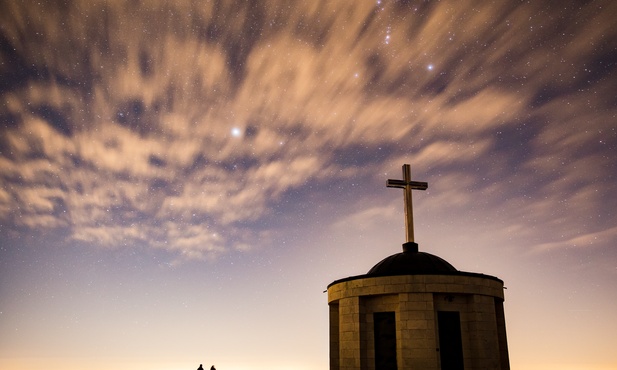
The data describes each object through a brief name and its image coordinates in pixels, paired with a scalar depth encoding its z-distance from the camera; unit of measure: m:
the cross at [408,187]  21.38
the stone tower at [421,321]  17.20
